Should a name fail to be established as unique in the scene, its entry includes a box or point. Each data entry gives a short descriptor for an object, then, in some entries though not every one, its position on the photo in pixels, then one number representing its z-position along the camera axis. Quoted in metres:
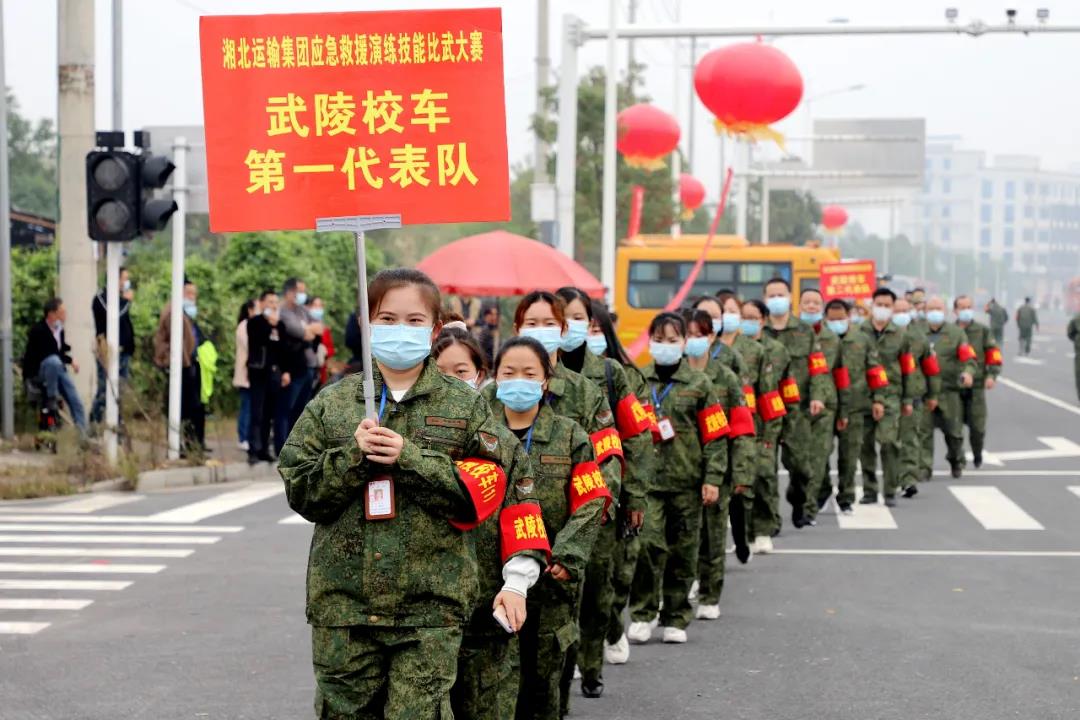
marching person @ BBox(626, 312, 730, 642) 9.13
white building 184.88
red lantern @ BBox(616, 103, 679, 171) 24.91
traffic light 16.20
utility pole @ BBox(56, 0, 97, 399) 17.80
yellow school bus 30.12
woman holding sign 4.68
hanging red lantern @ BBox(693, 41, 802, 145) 17.30
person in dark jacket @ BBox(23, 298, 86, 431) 17.56
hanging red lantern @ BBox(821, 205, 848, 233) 48.81
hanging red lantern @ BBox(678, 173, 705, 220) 36.06
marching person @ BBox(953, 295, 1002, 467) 18.80
